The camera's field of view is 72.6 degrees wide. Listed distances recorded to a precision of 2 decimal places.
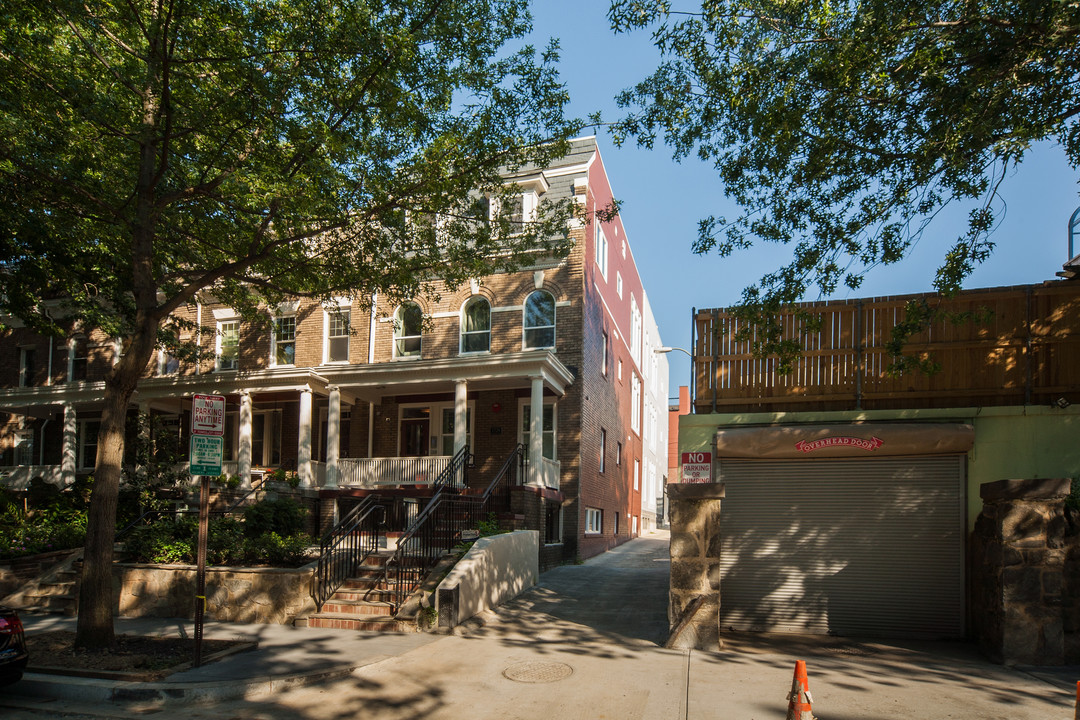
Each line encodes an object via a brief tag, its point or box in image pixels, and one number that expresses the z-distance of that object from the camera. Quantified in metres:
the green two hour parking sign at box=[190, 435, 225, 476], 8.72
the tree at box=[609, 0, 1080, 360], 8.73
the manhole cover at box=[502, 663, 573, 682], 8.46
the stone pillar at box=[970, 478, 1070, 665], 8.98
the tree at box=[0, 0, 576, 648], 9.94
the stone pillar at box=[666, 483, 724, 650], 9.82
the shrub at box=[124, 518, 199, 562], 13.16
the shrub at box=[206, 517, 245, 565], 12.78
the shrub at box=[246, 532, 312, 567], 12.50
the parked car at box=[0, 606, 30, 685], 7.52
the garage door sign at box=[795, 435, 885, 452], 10.88
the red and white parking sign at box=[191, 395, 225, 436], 8.82
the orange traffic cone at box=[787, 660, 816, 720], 5.41
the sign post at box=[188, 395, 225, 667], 8.68
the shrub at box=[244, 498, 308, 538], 14.15
